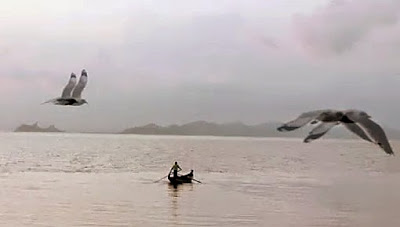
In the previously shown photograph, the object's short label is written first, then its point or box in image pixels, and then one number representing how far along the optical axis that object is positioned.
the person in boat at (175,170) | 51.42
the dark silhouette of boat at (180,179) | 51.85
